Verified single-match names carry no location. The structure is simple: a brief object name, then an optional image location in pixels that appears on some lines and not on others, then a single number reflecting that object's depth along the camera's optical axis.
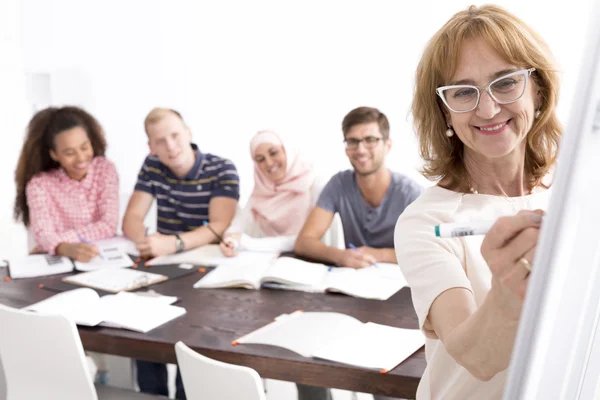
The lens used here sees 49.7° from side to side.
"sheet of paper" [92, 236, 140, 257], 2.77
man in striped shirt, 3.02
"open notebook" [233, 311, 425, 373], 1.60
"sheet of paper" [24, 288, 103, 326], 1.94
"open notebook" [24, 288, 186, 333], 1.91
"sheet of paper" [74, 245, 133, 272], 2.56
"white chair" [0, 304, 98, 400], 1.73
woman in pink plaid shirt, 3.06
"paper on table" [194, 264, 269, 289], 2.21
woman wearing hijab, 3.16
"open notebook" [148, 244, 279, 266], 2.53
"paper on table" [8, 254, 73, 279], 2.47
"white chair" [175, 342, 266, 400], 1.35
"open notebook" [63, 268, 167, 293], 2.28
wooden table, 1.56
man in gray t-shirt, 2.74
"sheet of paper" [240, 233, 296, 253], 2.69
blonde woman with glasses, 0.94
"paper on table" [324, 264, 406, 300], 2.08
